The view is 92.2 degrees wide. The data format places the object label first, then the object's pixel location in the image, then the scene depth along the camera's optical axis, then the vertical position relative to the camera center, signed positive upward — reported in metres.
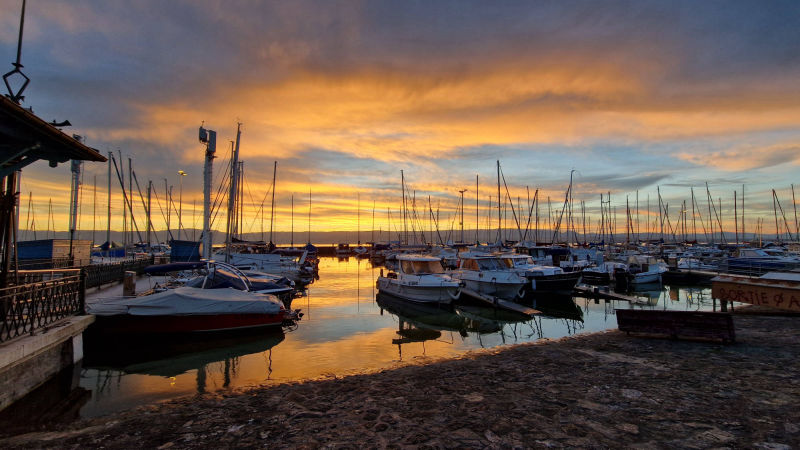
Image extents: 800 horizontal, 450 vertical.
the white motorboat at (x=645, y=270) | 31.98 -2.63
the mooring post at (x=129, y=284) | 16.28 -1.63
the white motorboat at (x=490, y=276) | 24.84 -2.31
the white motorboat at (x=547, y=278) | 26.59 -2.57
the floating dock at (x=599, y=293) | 25.58 -3.72
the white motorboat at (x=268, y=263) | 32.16 -1.62
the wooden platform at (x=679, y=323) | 10.93 -2.50
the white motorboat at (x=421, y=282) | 22.25 -2.39
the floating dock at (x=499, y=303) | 21.08 -3.64
